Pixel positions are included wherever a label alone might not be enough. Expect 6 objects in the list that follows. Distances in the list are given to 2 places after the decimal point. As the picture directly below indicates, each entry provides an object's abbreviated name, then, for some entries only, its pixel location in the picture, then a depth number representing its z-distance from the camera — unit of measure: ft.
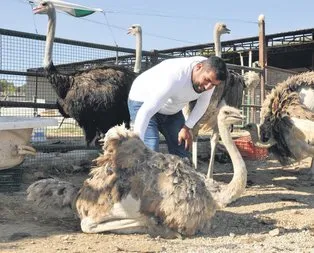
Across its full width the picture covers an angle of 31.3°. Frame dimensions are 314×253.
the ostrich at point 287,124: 22.18
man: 13.53
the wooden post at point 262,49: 32.58
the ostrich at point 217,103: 21.12
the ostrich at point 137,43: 23.66
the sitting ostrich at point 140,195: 12.53
